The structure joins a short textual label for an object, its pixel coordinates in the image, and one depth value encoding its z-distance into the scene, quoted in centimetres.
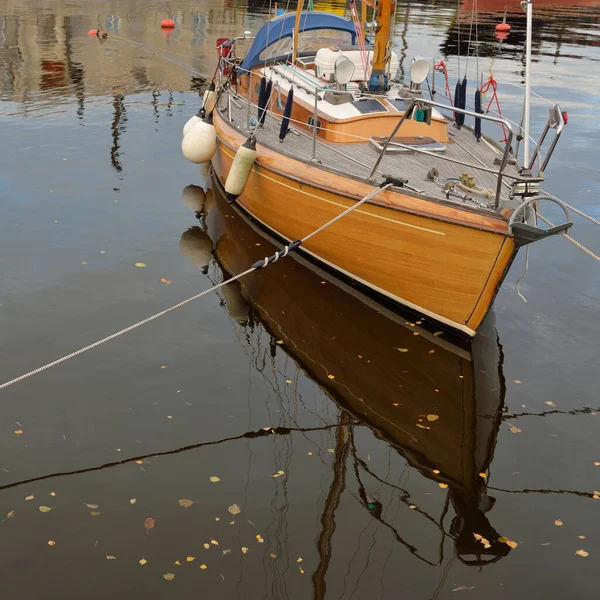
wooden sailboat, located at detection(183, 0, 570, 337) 848
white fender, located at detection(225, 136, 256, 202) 1106
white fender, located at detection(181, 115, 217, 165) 1324
